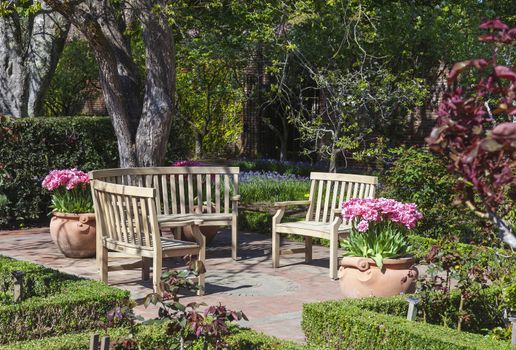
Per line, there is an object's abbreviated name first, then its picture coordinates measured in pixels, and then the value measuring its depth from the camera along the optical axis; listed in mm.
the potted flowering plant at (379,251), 6852
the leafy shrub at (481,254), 6180
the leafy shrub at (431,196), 9281
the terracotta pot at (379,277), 6848
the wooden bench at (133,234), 7312
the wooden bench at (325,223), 8305
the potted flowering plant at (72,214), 9273
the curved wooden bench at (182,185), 8906
